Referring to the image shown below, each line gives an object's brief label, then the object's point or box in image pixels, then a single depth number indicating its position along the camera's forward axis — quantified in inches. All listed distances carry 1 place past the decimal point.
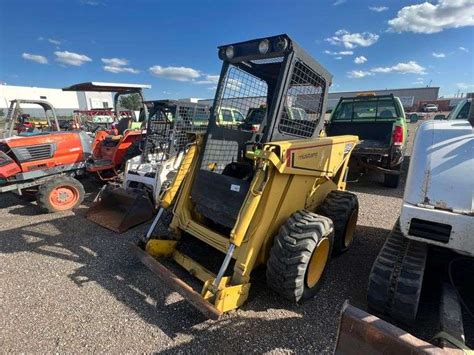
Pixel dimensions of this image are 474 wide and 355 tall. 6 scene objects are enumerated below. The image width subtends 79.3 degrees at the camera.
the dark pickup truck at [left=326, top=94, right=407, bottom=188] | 253.9
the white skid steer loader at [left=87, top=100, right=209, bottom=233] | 190.1
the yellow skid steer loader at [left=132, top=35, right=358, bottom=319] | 100.7
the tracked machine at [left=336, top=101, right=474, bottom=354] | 62.8
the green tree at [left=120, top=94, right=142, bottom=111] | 1046.6
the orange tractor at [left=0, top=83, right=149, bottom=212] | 214.4
